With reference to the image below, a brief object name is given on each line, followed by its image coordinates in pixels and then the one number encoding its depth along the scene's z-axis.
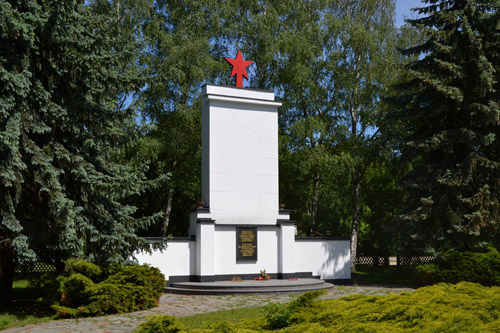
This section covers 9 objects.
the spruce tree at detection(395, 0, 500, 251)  15.99
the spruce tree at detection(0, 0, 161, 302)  9.87
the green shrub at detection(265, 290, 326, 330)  6.21
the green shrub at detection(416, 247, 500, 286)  14.64
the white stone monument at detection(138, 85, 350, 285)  15.91
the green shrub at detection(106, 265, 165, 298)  10.72
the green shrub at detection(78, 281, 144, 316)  9.97
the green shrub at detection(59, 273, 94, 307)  10.04
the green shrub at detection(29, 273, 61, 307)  10.35
